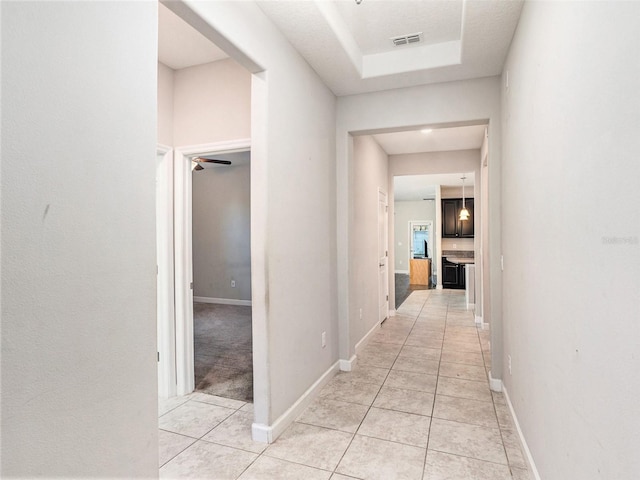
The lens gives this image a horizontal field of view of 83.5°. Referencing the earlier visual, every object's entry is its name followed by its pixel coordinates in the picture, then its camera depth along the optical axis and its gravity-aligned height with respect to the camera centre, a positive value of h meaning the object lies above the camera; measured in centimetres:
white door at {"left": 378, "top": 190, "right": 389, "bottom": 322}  540 -33
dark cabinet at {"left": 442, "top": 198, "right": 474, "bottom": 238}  1002 +49
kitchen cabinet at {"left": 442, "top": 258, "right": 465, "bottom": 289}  928 -97
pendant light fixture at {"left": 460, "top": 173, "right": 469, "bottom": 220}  937 +62
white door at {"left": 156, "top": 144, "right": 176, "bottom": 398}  293 -28
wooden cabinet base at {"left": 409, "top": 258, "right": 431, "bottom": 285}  1035 -96
